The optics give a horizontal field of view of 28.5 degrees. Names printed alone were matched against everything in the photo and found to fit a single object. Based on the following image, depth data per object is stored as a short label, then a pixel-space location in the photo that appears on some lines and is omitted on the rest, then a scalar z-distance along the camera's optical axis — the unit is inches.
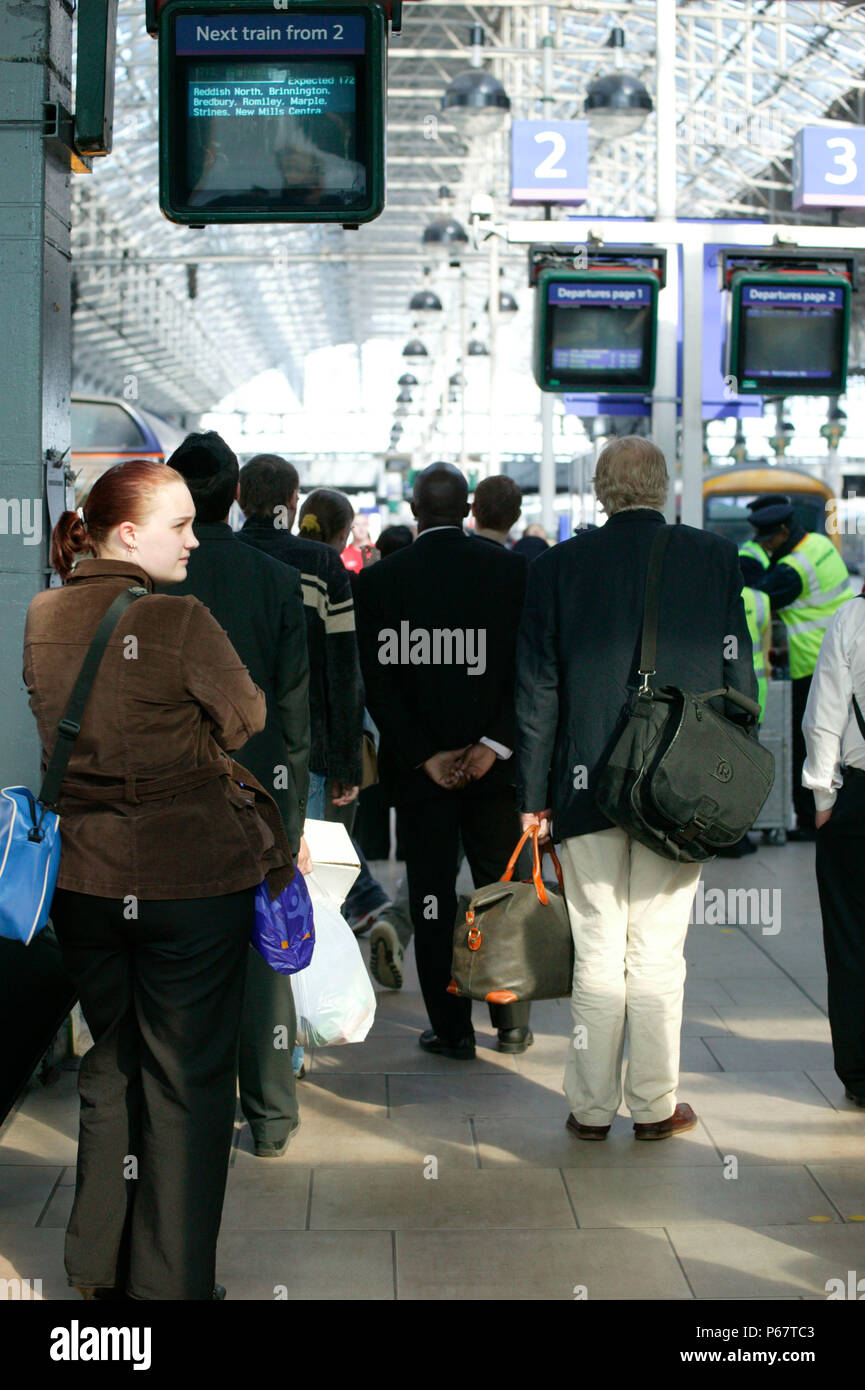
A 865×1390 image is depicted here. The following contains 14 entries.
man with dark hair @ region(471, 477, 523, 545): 240.2
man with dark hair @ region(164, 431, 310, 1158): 178.2
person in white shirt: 197.2
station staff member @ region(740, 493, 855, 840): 386.6
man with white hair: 183.5
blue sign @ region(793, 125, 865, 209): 487.5
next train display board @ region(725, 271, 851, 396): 466.3
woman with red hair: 127.7
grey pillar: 197.3
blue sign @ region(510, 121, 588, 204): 566.6
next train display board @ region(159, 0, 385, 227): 207.5
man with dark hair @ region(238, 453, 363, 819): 217.0
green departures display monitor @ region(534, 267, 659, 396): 452.1
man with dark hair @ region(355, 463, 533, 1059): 217.0
